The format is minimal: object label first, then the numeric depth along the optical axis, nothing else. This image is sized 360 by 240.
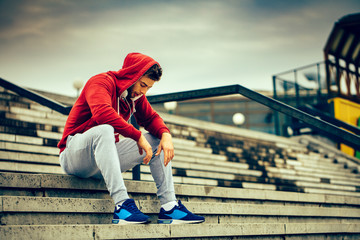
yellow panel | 13.69
